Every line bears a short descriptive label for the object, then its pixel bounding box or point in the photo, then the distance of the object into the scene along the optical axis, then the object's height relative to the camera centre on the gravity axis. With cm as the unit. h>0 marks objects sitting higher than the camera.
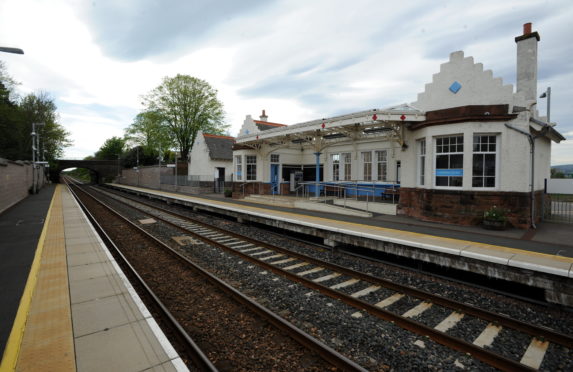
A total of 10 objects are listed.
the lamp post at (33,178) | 3225 -19
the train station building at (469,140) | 1056 +162
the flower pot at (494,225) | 1006 -158
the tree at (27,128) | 3390 +703
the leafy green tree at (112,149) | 9183 +911
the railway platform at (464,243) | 599 -180
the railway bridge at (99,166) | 6705 +260
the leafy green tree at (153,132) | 4181 +677
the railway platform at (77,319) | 345 -220
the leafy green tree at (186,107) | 4166 +1041
